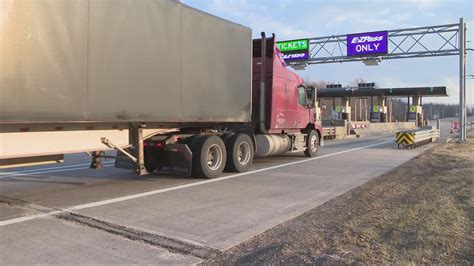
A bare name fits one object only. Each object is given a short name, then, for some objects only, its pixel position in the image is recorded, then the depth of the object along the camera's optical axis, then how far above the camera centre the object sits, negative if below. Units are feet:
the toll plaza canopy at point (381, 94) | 215.31 +13.92
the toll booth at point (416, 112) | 225.35 +5.86
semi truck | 22.85 +2.25
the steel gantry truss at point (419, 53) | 93.71 +15.84
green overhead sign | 118.13 +19.83
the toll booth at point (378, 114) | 236.02 +4.82
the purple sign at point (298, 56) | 118.21 +17.00
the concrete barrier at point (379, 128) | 131.64 -1.48
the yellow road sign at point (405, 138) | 78.84 -2.37
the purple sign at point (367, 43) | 107.34 +18.57
